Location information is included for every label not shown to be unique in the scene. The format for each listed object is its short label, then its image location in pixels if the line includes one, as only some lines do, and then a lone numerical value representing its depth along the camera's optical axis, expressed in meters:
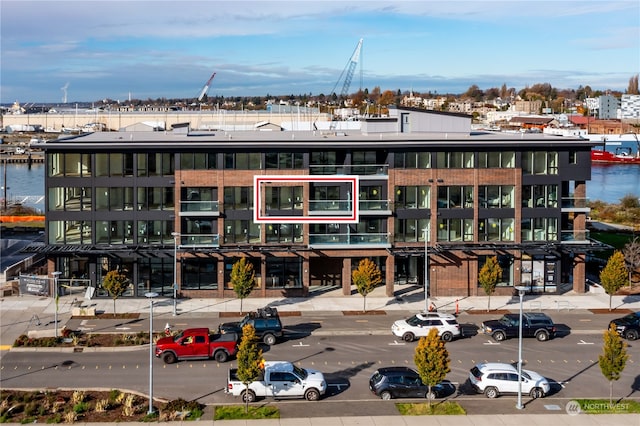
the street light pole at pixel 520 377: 33.50
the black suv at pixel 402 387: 34.31
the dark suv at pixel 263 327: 42.72
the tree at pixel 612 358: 34.16
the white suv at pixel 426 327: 43.59
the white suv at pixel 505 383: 34.72
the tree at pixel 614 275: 49.53
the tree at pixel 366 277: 49.41
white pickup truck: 33.94
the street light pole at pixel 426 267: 49.84
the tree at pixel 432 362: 33.22
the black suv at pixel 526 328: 43.94
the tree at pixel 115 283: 48.12
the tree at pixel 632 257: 57.66
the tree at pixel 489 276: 50.50
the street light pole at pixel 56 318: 43.25
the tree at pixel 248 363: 32.78
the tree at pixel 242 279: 48.88
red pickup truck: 39.44
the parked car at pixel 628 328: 44.66
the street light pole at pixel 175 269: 49.53
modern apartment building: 53.06
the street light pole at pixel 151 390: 32.09
